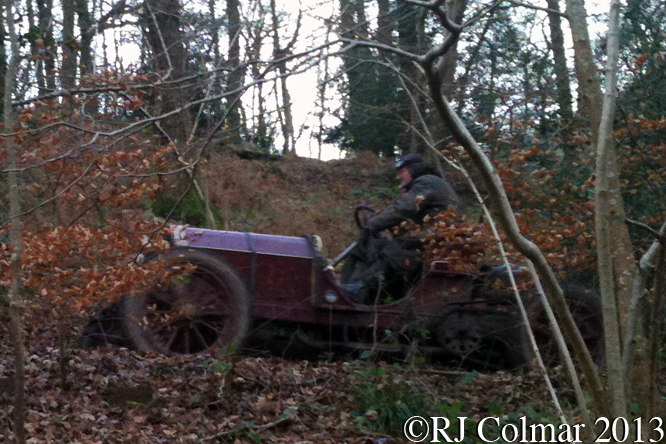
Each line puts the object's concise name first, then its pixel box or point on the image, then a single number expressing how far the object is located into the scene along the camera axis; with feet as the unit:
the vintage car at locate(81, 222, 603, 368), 24.50
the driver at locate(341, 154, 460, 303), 25.44
